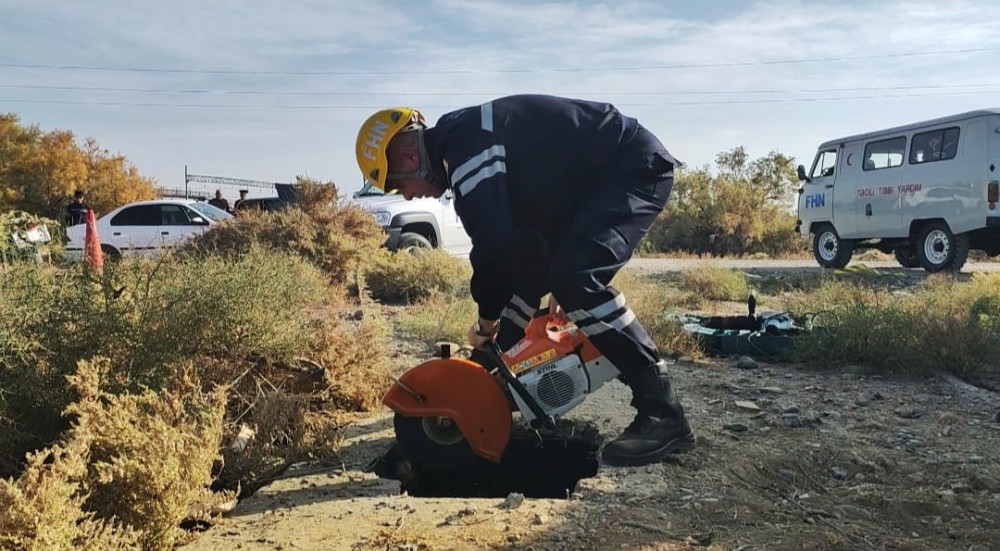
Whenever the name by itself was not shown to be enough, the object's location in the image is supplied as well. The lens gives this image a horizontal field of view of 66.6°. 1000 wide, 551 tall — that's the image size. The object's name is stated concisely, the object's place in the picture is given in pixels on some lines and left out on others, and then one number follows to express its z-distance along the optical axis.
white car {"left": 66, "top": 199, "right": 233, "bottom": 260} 13.73
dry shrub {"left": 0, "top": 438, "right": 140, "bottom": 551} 2.00
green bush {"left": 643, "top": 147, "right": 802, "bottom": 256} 25.73
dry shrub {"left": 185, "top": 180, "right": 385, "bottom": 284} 8.30
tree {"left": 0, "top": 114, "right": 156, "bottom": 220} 29.42
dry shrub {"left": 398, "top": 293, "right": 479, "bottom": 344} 6.11
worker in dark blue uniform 2.98
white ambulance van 11.02
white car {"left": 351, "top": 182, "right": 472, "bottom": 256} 10.79
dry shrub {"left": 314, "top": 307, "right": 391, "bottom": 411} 4.17
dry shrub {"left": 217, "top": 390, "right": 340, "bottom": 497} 3.15
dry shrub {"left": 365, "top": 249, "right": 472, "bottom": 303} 8.70
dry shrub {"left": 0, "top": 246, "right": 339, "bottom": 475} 2.94
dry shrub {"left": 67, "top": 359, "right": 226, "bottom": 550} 2.37
